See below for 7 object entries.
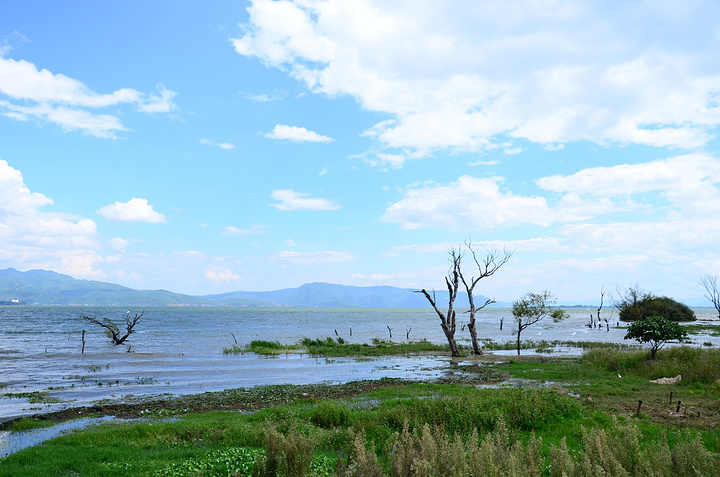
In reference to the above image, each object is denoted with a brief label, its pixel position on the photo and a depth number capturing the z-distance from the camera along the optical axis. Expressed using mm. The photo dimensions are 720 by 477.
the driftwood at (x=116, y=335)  55656
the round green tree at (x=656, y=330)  26188
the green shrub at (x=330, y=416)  15852
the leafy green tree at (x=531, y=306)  46438
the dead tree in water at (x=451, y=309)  42844
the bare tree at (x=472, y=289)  42906
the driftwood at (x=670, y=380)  22469
